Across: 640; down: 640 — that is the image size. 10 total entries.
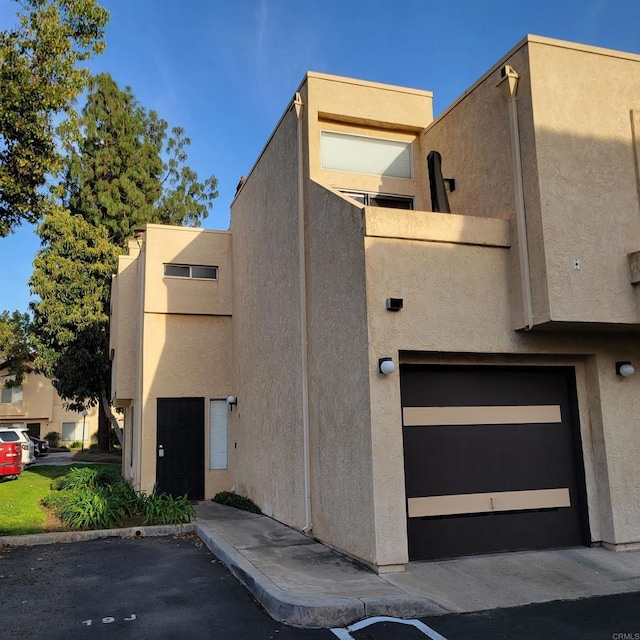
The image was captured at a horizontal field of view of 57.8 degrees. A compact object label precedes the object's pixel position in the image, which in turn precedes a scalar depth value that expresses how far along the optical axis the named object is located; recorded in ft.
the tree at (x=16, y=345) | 104.63
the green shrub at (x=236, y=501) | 38.51
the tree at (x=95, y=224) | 73.77
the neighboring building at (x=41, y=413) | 145.28
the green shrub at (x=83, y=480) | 46.50
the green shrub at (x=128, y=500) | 35.32
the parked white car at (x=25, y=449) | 69.15
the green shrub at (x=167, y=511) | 33.71
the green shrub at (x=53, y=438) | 147.64
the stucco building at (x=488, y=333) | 23.12
